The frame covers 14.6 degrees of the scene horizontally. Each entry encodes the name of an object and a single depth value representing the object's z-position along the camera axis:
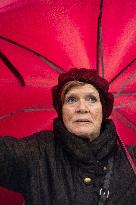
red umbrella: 3.34
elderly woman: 3.19
